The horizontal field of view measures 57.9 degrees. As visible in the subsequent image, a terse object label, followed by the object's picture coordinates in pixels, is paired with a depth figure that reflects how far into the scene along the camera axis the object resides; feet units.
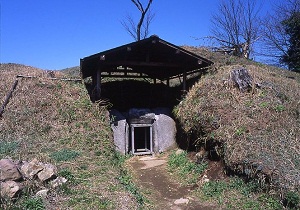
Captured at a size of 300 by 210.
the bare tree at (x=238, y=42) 68.39
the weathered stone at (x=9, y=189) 14.00
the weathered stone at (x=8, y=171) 15.01
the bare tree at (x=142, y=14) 76.85
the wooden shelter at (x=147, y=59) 30.19
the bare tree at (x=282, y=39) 69.62
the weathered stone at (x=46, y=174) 16.26
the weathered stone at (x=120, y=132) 31.53
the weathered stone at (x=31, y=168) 16.17
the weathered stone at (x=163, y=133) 33.24
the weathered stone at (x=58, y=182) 16.29
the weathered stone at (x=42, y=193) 15.23
